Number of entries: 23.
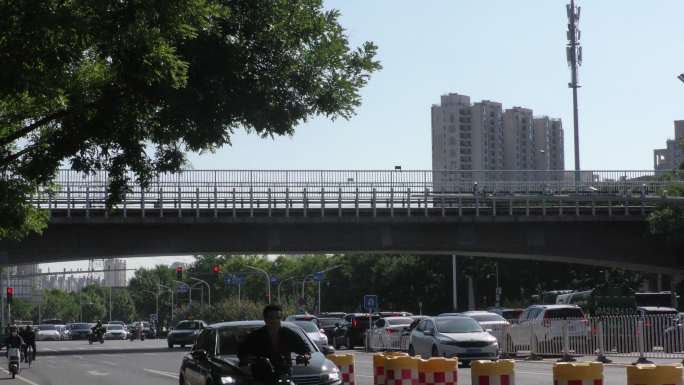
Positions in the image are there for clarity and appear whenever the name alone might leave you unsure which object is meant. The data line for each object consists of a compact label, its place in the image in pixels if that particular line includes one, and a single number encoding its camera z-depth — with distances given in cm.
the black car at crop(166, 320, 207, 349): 5867
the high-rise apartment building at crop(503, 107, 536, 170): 18250
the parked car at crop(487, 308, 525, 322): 5341
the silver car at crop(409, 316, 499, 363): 3312
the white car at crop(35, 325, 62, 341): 9556
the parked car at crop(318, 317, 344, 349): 5660
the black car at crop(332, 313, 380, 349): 5481
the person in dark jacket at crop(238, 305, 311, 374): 1270
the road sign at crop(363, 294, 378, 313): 5466
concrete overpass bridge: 5209
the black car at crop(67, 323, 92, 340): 10107
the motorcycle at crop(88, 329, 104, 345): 8156
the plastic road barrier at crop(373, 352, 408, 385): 1676
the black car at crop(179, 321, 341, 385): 1530
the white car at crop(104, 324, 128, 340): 9708
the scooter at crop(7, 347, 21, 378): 3312
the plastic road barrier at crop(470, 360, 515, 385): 1362
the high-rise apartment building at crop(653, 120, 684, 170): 19088
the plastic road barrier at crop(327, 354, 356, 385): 1781
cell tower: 7738
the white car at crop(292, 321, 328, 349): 3625
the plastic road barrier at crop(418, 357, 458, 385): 1536
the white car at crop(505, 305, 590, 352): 3725
